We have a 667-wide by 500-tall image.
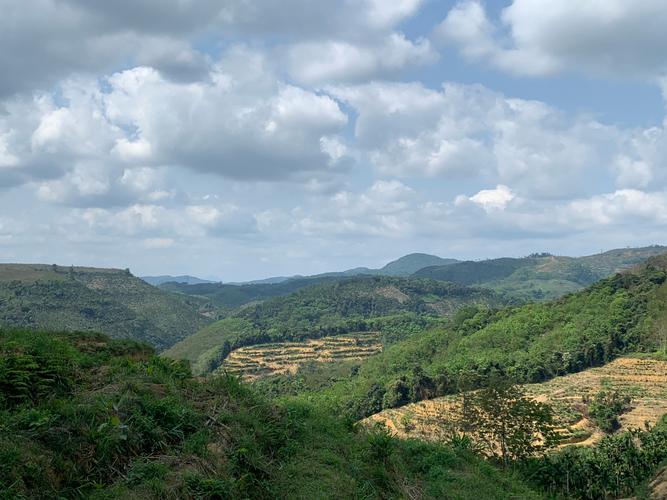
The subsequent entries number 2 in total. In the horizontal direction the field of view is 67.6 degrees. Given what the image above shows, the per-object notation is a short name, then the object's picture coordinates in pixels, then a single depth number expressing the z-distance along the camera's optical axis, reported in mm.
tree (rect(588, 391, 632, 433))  51156
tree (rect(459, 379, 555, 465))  30688
